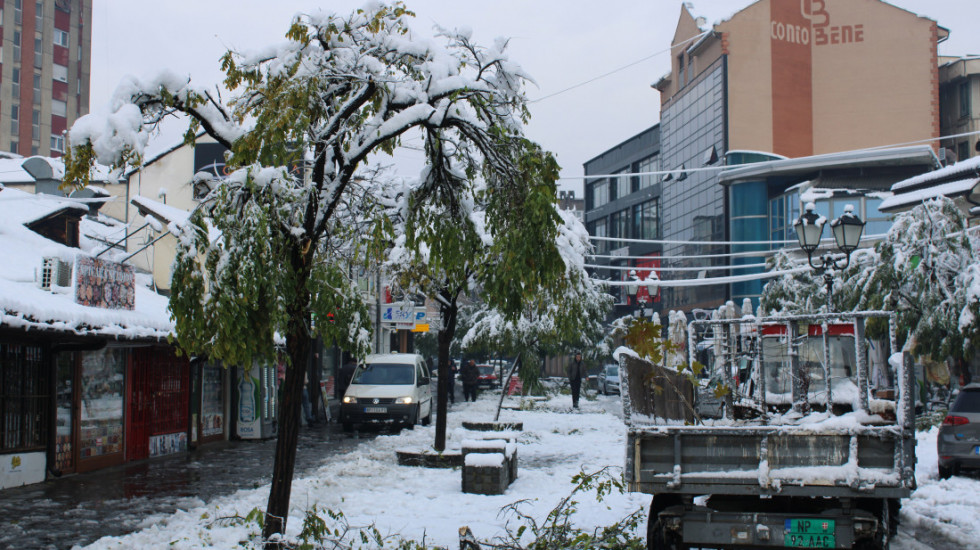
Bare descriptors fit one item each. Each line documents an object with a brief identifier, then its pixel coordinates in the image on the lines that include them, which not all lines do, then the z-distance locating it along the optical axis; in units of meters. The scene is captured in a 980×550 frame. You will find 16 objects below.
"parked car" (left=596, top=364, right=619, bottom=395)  45.03
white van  21.47
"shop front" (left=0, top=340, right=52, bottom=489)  12.45
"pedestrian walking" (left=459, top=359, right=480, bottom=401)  35.75
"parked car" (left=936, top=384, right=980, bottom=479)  12.91
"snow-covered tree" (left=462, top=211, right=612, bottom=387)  17.18
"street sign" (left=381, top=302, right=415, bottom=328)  24.97
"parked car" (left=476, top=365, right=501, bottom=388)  48.31
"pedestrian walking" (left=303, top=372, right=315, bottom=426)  24.03
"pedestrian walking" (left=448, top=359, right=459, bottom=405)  41.25
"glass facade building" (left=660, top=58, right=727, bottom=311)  52.00
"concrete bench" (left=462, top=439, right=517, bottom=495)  11.76
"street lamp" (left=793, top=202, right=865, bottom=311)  14.34
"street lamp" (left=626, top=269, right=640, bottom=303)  57.55
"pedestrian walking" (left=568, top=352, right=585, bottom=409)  30.74
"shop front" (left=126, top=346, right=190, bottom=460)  15.84
